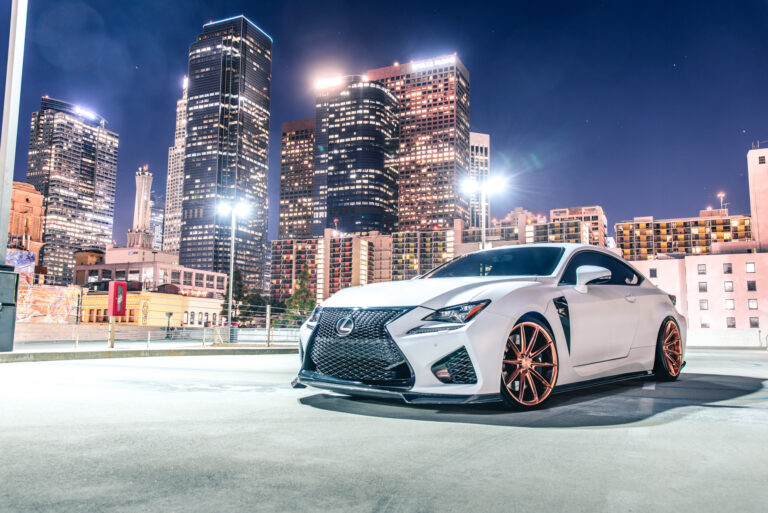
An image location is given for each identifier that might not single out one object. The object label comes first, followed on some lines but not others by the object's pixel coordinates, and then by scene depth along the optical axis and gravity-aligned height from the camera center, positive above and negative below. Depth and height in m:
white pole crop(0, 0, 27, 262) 9.80 +3.62
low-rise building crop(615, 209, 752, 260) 163.00 +24.96
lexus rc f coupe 4.08 -0.18
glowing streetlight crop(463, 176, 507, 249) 26.52 +6.25
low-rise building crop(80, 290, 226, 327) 79.75 +1.37
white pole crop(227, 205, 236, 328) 21.41 -0.13
